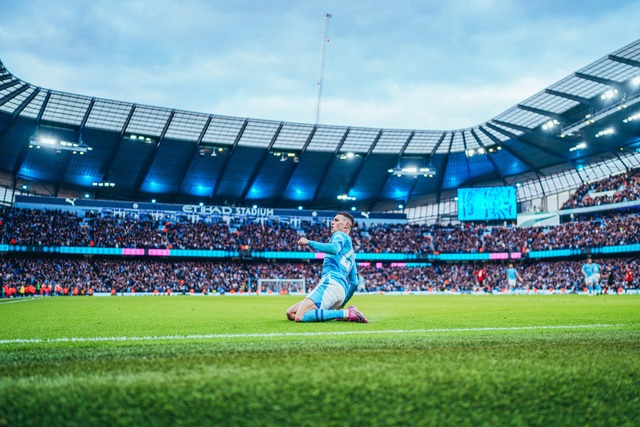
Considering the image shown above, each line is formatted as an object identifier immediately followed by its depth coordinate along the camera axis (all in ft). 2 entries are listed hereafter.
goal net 154.71
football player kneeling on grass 24.97
